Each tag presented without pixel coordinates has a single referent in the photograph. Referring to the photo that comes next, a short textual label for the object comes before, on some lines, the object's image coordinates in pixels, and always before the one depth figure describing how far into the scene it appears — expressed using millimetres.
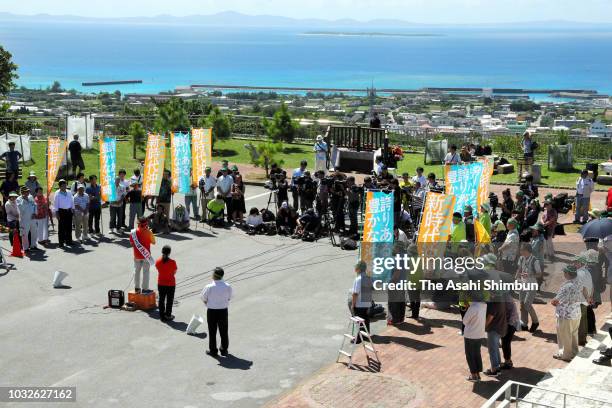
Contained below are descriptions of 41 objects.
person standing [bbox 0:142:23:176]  27078
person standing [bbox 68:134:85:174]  28828
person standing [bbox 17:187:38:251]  20250
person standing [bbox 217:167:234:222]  23312
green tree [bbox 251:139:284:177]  30359
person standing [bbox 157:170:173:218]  22812
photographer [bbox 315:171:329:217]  22172
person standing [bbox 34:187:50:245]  20781
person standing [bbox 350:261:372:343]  14031
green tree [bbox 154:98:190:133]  35719
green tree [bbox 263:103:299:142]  36906
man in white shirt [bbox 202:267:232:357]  13727
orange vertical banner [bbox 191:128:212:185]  23750
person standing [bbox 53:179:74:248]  20734
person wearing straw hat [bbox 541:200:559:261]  18625
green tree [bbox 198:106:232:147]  36525
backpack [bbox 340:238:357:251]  20766
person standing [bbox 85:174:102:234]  21750
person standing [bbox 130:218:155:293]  16516
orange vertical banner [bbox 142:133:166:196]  22594
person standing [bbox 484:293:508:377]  12602
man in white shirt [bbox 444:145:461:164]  25469
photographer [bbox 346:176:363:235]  21672
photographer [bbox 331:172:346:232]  21911
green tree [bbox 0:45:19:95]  36625
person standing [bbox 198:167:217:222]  23375
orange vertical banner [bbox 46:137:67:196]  23594
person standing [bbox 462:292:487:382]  12484
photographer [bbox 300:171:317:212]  22594
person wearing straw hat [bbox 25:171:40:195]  22281
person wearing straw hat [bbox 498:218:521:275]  16281
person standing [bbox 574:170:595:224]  22422
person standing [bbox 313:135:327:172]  28312
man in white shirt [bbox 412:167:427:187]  22266
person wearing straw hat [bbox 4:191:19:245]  20297
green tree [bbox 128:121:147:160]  33469
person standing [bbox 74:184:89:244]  21188
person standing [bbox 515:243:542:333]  14391
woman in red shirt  15148
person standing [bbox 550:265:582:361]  13250
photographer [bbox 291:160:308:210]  22906
